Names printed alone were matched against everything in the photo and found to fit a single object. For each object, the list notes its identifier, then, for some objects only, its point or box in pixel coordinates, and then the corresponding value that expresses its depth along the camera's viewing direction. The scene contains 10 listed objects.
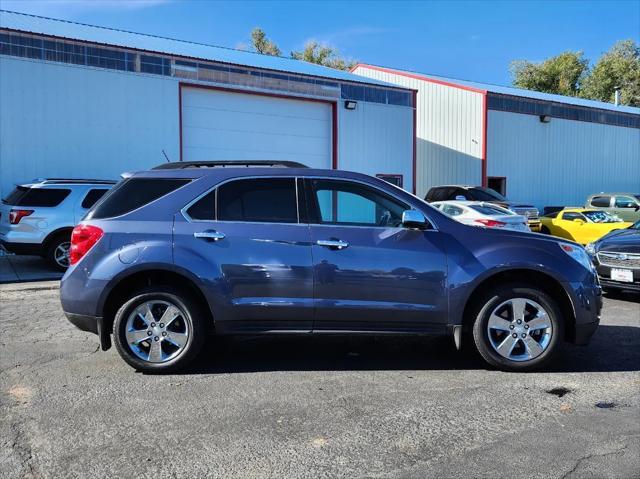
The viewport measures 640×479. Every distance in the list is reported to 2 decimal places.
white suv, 10.95
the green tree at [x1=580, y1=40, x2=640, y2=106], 50.34
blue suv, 4.86
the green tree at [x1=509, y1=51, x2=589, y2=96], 51.81
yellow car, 14.80
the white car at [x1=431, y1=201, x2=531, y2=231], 14.22
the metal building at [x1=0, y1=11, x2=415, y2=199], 14.34
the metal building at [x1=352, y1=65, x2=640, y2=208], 24.78
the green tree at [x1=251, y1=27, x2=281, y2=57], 57.91
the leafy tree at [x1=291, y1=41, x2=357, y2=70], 55.94
